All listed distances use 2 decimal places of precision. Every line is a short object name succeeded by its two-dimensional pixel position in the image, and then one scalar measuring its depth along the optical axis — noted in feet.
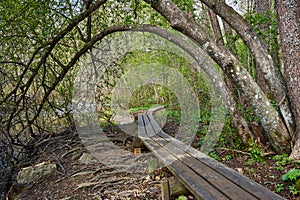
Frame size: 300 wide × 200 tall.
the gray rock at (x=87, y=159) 16.23
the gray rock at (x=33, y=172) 15.85
